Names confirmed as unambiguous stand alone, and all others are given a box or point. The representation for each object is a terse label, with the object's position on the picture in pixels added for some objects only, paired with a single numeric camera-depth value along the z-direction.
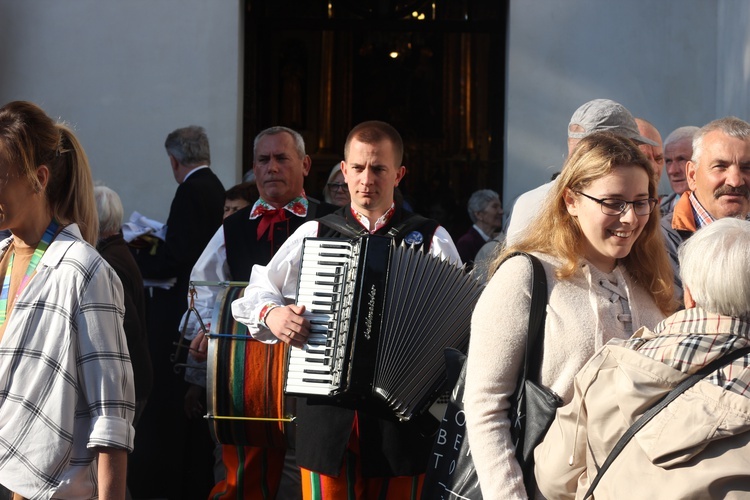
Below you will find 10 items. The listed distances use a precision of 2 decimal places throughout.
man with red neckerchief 5.52
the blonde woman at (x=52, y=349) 2.83
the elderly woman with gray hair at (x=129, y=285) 5.20
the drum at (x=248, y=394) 4.64
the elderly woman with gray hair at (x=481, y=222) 8.45
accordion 4.03
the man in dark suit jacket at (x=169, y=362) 6.71
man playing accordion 4.21
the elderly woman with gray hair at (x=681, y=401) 2.35
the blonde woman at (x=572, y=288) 2.94
